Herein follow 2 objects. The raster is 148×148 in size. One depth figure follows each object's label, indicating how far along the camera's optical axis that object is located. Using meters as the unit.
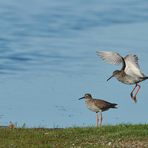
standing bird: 27.28
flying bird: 28.11
